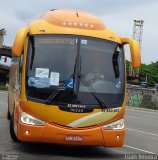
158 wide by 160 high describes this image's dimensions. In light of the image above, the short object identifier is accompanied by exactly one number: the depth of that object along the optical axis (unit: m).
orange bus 10.44
